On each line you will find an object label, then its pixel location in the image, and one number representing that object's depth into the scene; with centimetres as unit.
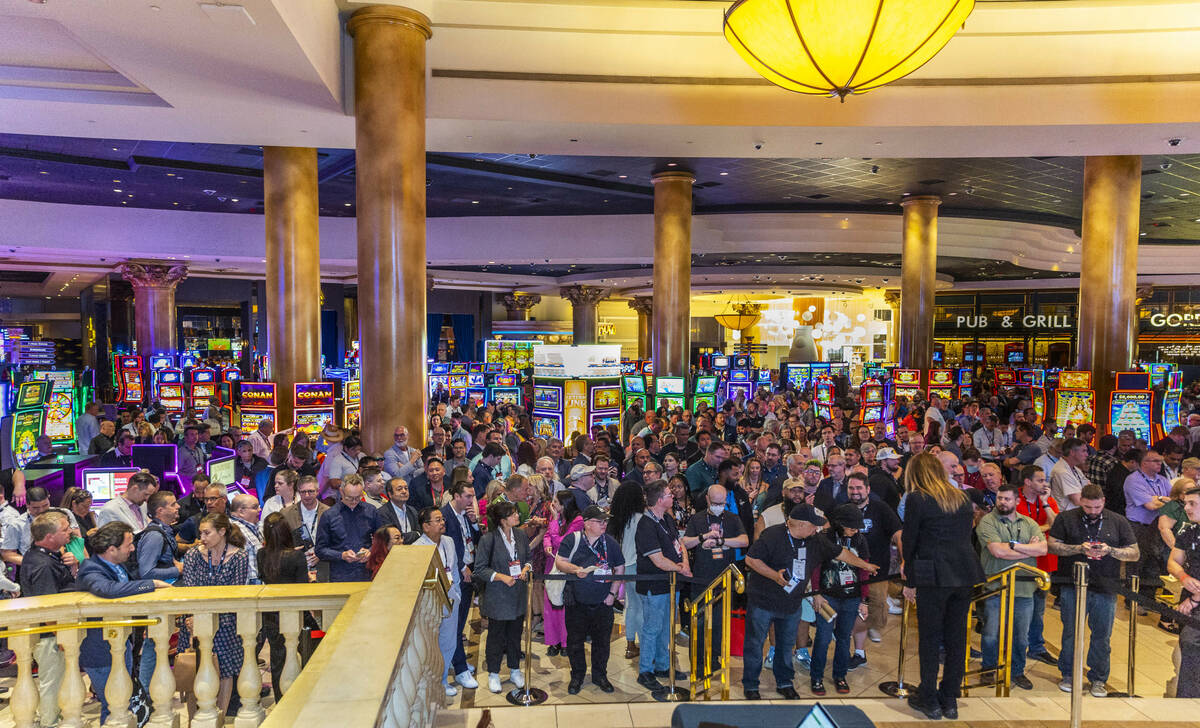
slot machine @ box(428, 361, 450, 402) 1789
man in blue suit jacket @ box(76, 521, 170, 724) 348
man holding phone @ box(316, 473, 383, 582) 501
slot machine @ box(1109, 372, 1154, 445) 1142
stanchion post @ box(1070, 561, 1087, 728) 392
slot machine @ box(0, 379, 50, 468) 938
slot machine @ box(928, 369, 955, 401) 1505
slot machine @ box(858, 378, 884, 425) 1486
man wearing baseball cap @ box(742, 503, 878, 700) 492
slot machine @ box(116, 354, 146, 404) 1888
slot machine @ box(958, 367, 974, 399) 1798
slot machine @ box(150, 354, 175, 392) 2008
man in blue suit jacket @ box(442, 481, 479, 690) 515
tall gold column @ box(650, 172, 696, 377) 1514
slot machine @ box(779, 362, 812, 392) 2095
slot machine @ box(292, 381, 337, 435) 1083
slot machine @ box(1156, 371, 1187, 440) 1351
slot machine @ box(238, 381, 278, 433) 1121
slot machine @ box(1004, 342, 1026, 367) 3382
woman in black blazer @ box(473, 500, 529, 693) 498
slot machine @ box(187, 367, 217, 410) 1723
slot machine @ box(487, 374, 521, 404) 1648
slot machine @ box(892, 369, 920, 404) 1547
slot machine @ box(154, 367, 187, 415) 1700
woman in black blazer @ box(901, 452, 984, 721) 419
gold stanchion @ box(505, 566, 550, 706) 491
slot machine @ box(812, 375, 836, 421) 1670
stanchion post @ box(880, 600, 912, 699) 492
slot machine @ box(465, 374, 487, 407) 1834
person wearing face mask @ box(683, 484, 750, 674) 536
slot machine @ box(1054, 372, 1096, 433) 1195
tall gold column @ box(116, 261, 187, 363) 2316
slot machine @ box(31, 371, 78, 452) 1116
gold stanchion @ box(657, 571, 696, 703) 489
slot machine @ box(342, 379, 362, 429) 1192
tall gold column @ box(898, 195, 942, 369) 1795
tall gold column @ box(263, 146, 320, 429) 1141
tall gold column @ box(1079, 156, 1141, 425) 1197
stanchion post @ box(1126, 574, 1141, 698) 462
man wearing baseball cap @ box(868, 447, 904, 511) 646
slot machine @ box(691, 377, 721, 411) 1541
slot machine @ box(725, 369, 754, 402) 2009
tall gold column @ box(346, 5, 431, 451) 758
